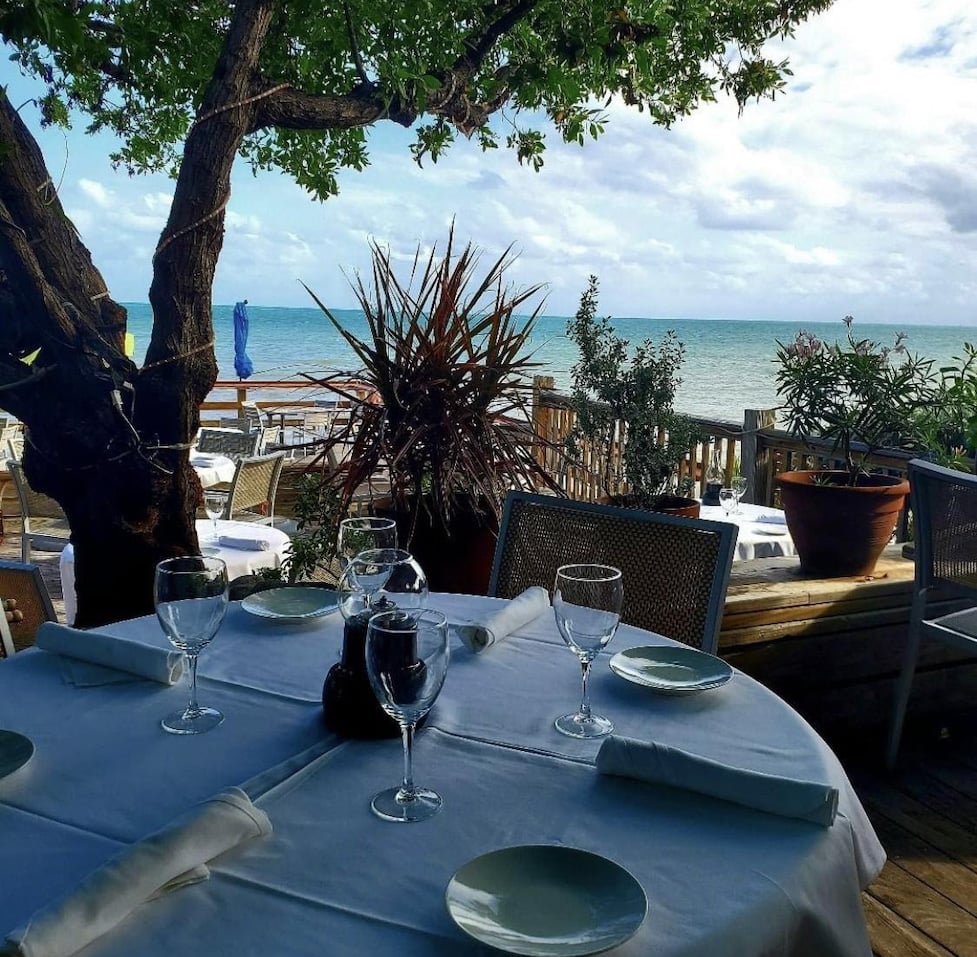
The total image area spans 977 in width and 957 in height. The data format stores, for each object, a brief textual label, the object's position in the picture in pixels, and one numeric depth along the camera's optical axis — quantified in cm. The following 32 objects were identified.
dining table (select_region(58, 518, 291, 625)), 362
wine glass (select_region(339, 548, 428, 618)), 126
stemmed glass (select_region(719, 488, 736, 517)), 358
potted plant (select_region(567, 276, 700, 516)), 303
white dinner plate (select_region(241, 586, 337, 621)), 167
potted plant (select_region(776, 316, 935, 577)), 284
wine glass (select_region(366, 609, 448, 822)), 94
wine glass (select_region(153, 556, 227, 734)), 119
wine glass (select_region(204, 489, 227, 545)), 395
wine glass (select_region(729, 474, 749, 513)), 382
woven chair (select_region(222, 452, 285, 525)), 500
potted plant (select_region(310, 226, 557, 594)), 297
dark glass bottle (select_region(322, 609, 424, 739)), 116
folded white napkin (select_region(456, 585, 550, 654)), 149
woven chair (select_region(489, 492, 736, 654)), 188
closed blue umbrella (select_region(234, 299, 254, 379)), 1277
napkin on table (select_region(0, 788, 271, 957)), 73
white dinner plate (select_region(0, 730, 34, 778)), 105
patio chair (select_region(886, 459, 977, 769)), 267
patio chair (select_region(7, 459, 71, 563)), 546
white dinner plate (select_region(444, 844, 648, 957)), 76
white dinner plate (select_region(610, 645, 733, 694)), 132
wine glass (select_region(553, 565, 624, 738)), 118
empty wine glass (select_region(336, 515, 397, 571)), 146
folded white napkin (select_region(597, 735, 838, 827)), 96
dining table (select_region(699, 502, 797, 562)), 351
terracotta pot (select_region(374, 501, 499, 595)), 306
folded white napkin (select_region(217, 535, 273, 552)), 371
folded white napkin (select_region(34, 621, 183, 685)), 135
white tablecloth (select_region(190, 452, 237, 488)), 663
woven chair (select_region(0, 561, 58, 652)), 223
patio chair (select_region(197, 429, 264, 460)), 773
